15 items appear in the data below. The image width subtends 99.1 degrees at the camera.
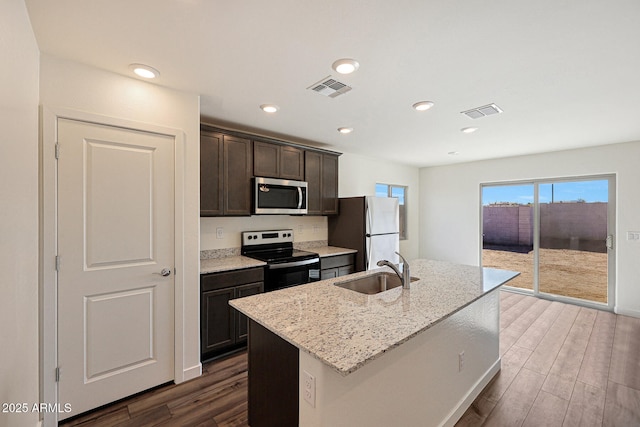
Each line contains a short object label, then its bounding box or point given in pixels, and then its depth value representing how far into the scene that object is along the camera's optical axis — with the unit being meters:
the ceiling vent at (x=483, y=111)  2.58
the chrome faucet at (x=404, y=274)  1.92
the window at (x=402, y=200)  5.62
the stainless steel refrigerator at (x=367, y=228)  3.89
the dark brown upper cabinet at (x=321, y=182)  3.82
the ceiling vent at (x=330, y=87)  2.11
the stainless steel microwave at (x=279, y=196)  3.19
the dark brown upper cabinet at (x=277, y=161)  3.24
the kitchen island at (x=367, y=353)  1.12
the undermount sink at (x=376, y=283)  2.21
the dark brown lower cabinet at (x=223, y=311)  2.54
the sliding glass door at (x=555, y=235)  4.10
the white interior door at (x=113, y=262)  1.83
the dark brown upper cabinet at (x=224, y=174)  2.82
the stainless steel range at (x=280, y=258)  2.99
